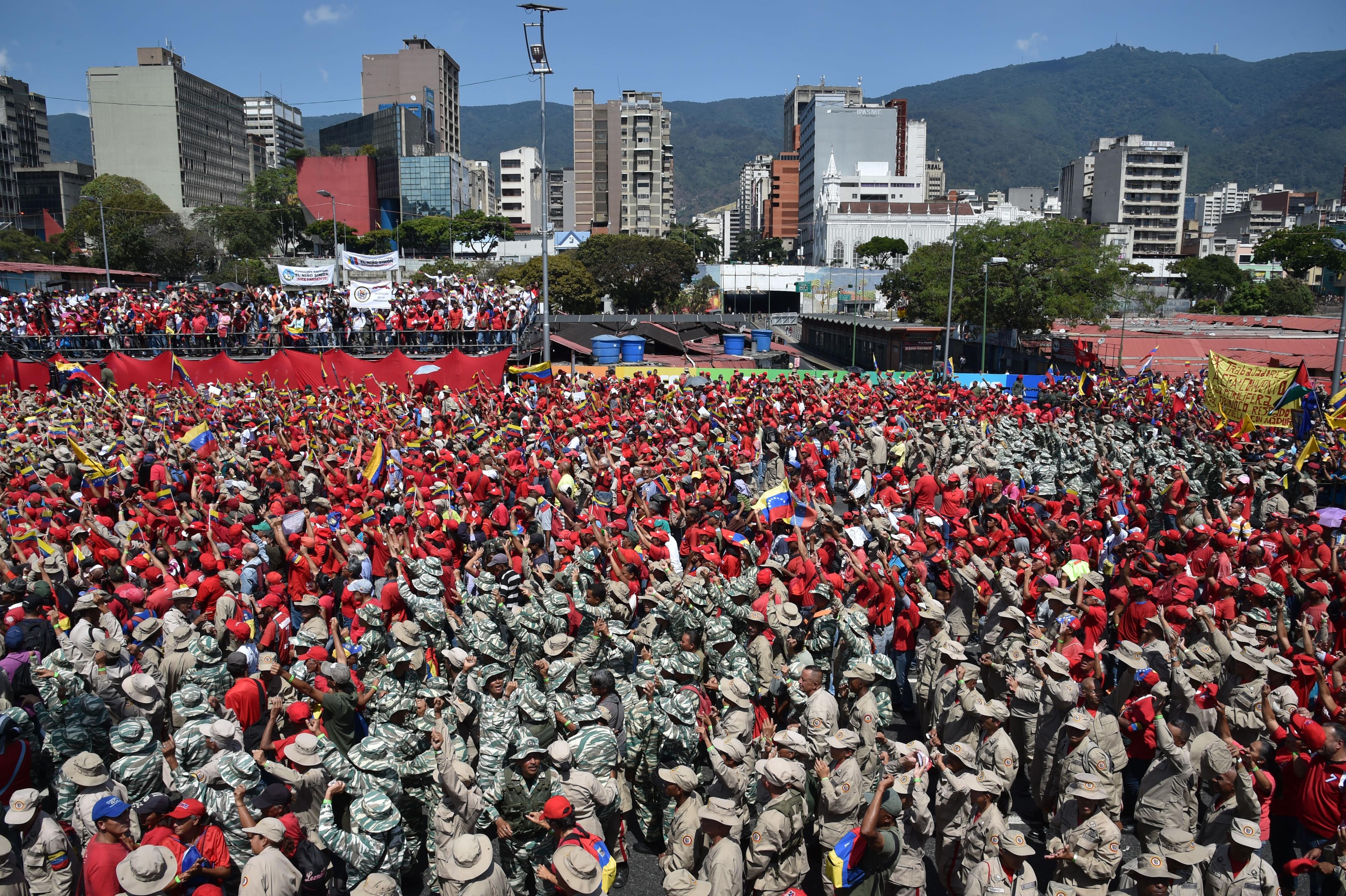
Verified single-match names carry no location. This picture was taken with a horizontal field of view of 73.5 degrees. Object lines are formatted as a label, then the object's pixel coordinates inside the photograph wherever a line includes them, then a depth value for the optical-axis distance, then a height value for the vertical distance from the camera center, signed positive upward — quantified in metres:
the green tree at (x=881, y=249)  118.19 +7.58
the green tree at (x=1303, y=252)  93.00 +6.18
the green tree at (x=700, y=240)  120.36 +9.10
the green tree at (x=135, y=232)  71.19 +5.63
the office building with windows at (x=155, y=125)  115.50 +23.06
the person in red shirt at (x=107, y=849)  4.55 -2.76
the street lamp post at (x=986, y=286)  29.11 +0.80
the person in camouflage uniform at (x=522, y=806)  5.17 -2.90
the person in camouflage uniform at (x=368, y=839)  4.86 -2.88
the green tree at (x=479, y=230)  100.31 +8.41
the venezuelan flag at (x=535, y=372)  22.16 -1.63
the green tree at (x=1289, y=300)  74.44 +0.84
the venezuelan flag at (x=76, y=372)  20.81 -1.61
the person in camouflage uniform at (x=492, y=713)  5.43 -2.65
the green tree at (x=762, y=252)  147.24 +9.50
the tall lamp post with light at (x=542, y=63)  23.48 +6.50
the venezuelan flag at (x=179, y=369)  22.25 -1.63
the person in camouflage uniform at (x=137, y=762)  5.40 -2.74
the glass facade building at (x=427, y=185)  117.00 +15.47
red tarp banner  22.00 -1.65
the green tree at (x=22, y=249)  69.06 +4.20
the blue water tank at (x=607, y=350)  28.27 -1.38
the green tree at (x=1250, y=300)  75.12 +0.80
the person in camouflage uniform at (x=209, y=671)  6.61 -2.69
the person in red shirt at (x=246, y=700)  6.35 -2.78
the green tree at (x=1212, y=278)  93.56 +3.32
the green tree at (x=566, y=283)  61.47 +1.52
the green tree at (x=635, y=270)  69.81 +2.78
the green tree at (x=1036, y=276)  34.25 +1.25
